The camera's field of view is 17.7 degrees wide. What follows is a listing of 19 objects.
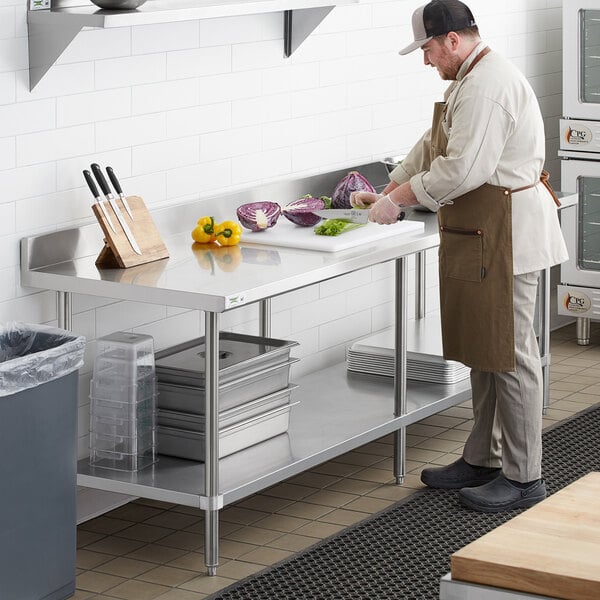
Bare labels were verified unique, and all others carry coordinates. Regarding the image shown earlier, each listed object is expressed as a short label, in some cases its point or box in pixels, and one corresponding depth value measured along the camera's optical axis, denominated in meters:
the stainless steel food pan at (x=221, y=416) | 6.36
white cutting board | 6.69
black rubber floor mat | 5.86
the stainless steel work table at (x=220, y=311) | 5.86
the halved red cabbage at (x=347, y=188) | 7.52
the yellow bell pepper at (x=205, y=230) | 6.85
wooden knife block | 6.17
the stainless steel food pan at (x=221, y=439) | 6.40
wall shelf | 5.79
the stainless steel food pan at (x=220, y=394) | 6.37
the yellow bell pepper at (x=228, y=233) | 6.81
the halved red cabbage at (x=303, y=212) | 7.14
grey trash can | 5.21
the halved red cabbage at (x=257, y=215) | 7.00
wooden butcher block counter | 2.83
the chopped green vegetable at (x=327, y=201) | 7.59
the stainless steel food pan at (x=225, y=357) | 6.38
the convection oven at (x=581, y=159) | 10.04
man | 6.29
